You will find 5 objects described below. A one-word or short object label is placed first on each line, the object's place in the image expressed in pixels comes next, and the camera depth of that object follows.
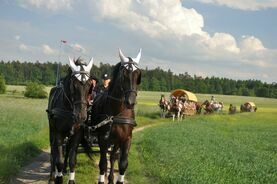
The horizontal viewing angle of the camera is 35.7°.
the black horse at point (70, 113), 8.12
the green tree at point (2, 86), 72.94
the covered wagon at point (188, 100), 43.42
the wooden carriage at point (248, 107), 60.84
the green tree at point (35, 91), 65.75
